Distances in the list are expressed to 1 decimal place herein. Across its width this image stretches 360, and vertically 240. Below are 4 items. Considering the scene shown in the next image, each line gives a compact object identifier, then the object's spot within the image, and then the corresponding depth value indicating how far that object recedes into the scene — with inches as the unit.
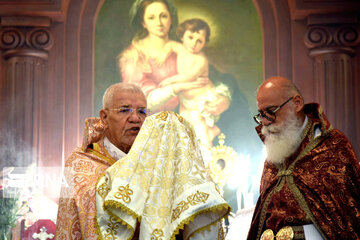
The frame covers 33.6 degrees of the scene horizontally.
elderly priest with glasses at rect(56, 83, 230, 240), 97.6
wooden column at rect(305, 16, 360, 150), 289.4
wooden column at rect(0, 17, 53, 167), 284.9
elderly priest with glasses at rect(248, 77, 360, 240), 142.3
